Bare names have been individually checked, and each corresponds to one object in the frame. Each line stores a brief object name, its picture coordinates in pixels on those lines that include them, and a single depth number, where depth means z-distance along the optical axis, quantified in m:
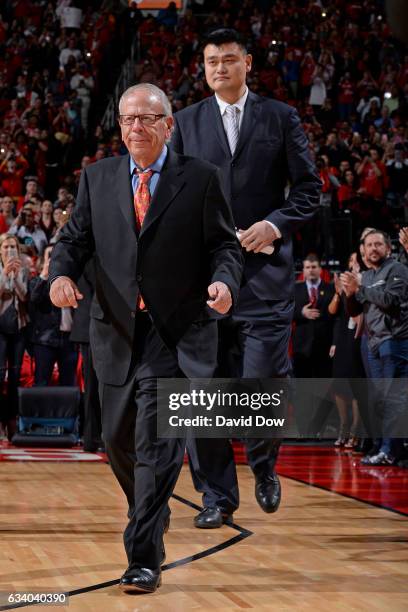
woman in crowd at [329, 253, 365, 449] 9.69
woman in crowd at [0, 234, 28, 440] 9.77
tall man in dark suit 4.89
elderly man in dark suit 3.74
